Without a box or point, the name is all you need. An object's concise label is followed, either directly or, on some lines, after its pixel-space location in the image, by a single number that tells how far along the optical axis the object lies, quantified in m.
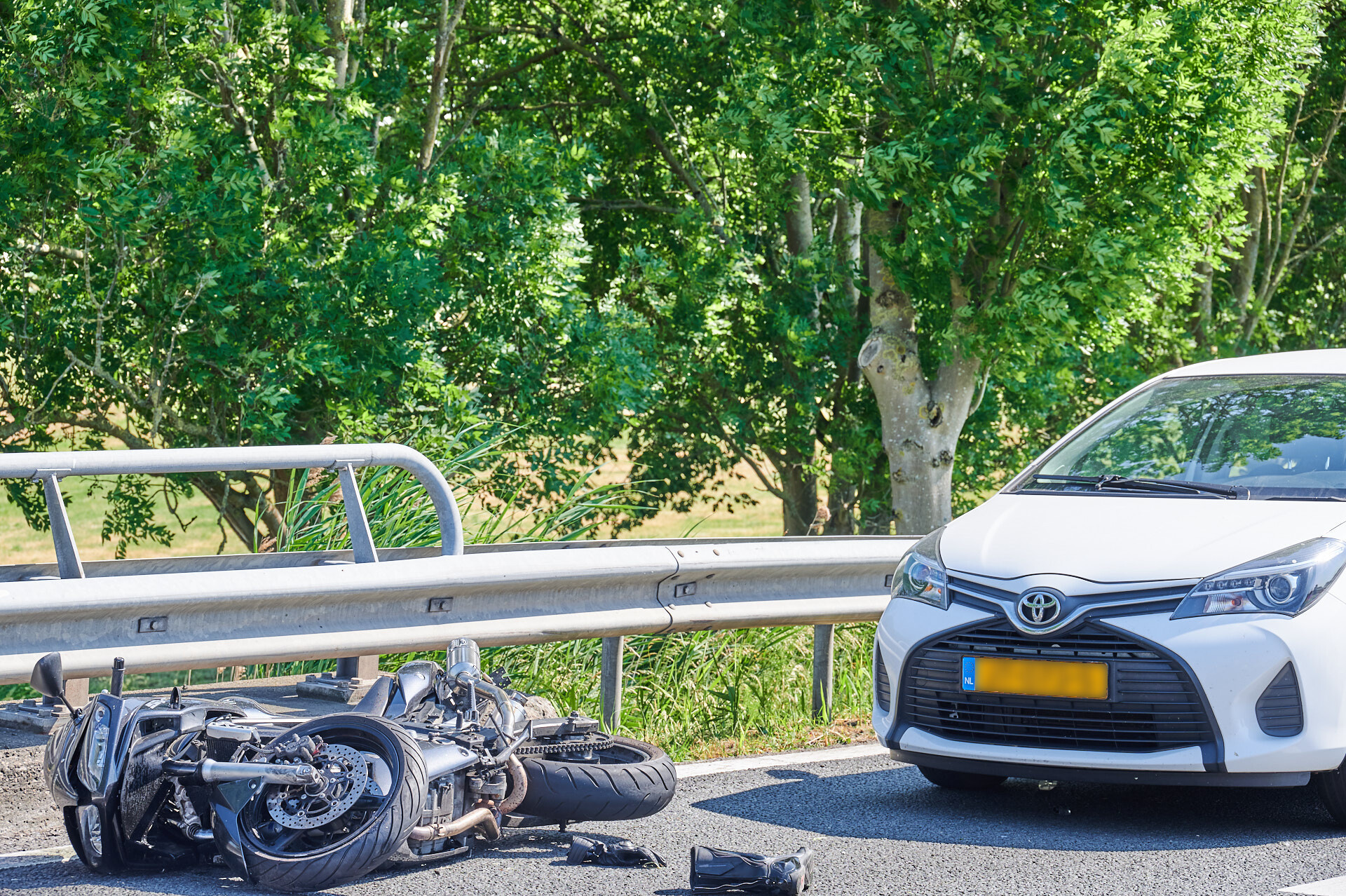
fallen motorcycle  8.50
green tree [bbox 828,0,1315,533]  24.86
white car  9.94
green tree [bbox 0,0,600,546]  22.73
